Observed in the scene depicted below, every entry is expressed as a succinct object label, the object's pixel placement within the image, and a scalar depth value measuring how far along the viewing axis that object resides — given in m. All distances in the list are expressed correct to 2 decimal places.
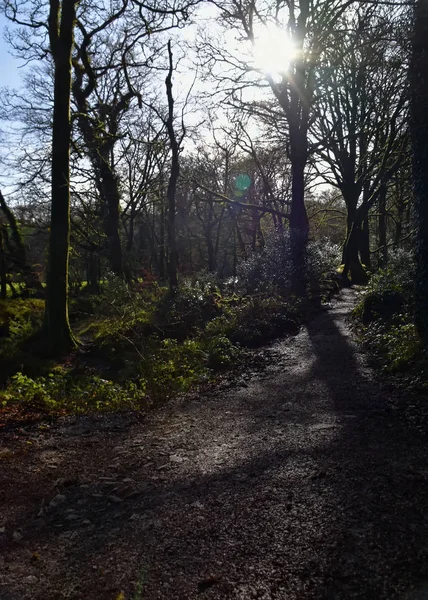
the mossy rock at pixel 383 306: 10.54
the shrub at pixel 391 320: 7.31
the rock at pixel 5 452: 5.24
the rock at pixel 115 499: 4.05
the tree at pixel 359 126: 9.42
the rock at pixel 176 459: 4.90
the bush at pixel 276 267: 16.85
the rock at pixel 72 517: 3.78
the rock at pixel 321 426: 5.35
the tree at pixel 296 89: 16.28
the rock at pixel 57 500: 4.01
